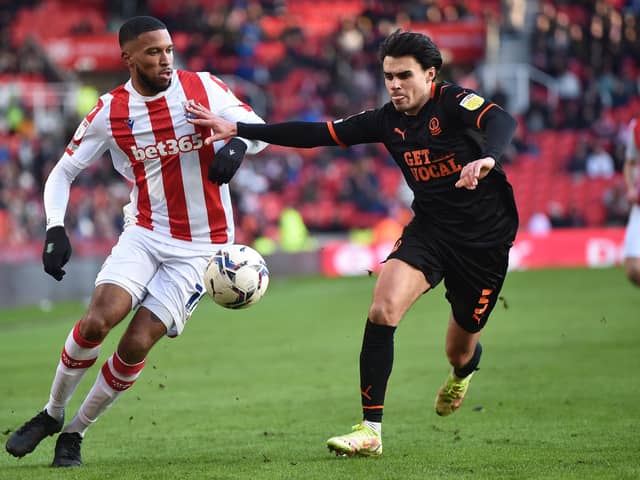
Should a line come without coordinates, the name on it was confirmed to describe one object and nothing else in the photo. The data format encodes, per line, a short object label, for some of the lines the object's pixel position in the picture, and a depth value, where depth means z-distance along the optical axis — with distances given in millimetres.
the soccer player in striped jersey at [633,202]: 17219
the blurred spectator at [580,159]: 49619
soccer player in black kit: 12195
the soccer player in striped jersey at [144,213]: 12609
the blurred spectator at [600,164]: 49000
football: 12648
